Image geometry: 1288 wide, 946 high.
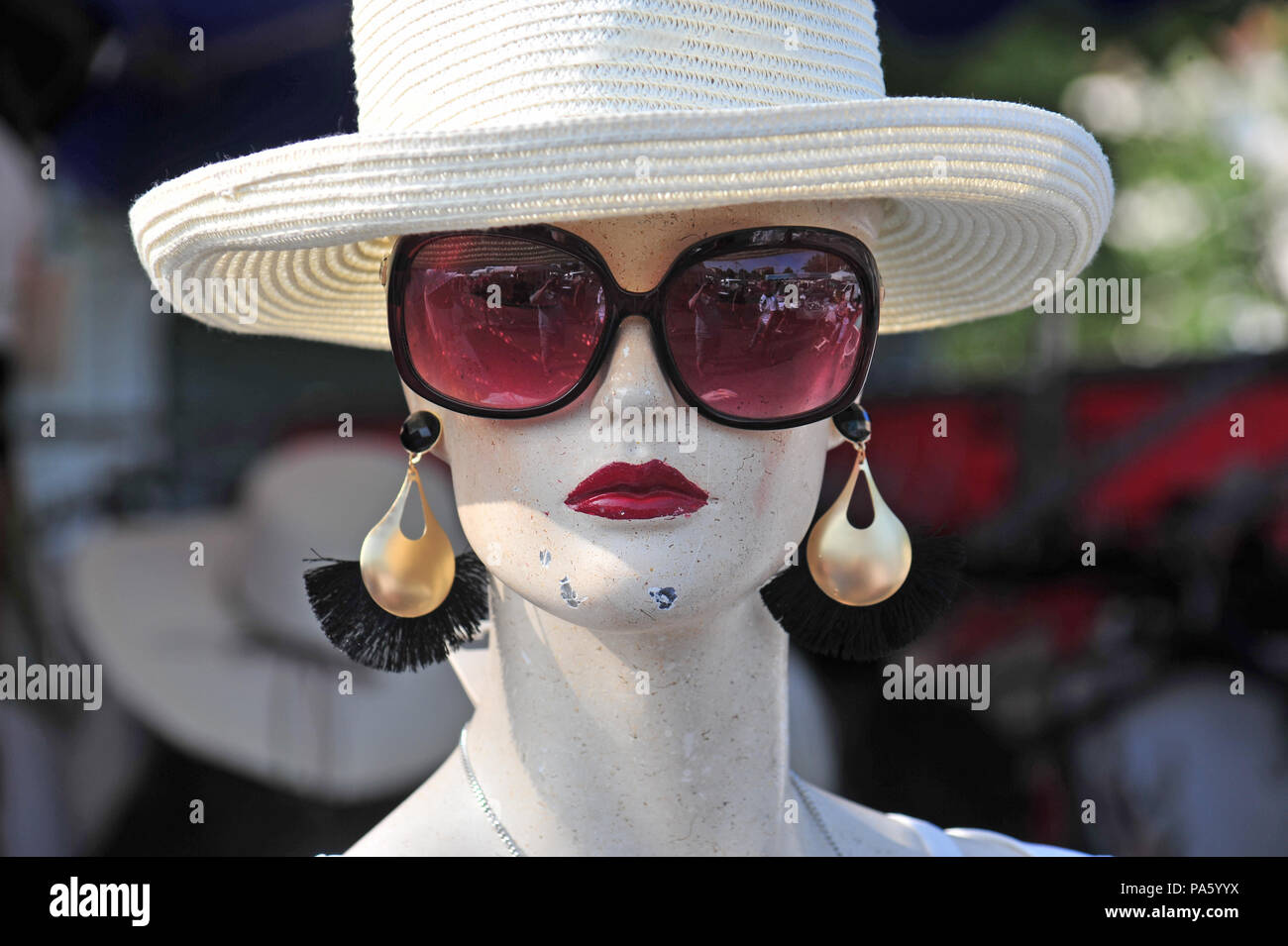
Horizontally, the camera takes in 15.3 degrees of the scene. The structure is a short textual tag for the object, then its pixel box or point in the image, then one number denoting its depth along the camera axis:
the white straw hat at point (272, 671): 1.86
